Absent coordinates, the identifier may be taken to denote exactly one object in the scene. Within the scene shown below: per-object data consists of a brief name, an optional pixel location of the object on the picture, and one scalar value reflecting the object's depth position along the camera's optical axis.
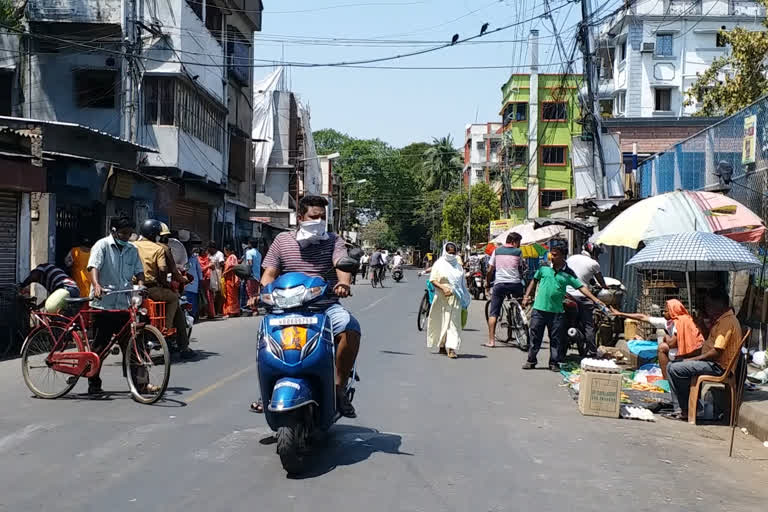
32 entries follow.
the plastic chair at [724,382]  8.12
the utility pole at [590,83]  20.86
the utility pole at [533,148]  58.44
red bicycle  8.28
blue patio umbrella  8.85
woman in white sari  13.35
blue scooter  5.58
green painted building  58.12
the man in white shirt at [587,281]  12.40
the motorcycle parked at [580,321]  12.30
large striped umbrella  10.37
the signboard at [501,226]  40.34
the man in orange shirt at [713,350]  8.23
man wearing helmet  10.70
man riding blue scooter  6.50
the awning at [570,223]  21.91
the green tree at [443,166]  91.81
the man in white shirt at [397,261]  48.69
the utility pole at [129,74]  22.95
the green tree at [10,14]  22.30
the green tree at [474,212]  71.38
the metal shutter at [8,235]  13.71
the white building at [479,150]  83.75
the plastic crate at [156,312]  10.95
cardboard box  8.55
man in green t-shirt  11.39
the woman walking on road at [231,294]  21.33
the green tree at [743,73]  21.92
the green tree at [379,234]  98.06
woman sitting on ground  8.63
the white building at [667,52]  45.47
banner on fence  12.27
